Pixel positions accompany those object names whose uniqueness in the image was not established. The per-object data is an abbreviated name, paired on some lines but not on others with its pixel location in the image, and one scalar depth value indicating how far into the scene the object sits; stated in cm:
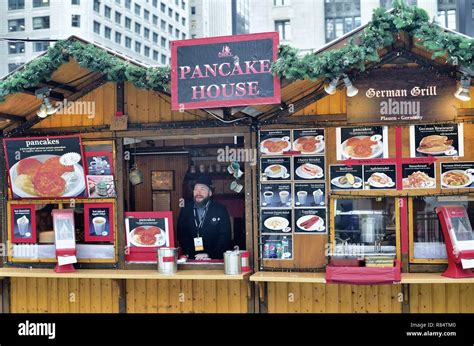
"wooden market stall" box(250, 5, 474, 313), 745
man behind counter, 856
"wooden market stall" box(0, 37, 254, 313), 813
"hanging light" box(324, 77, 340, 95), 692
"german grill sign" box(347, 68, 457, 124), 743
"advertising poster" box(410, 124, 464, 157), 742
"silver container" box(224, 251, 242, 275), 766
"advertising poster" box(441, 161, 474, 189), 741
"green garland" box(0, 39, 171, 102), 712
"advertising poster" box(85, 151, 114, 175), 842
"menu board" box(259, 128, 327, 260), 783
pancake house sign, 664
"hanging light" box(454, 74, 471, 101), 683
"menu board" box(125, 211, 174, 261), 834
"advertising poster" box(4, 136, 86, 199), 850
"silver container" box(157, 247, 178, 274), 792
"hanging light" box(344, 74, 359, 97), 708
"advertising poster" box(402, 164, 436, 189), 750
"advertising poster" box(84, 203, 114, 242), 846
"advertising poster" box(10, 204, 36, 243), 874
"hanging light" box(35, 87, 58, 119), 781
